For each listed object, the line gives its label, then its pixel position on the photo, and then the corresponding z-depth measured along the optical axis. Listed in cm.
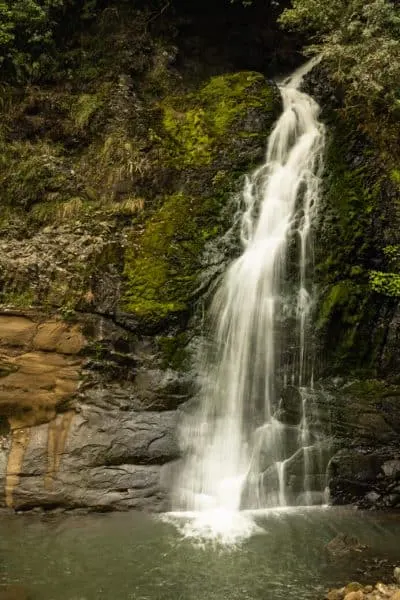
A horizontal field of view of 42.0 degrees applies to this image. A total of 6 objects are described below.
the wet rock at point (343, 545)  660
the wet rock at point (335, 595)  543
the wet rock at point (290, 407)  855
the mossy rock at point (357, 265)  905
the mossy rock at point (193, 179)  920
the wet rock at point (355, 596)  527
